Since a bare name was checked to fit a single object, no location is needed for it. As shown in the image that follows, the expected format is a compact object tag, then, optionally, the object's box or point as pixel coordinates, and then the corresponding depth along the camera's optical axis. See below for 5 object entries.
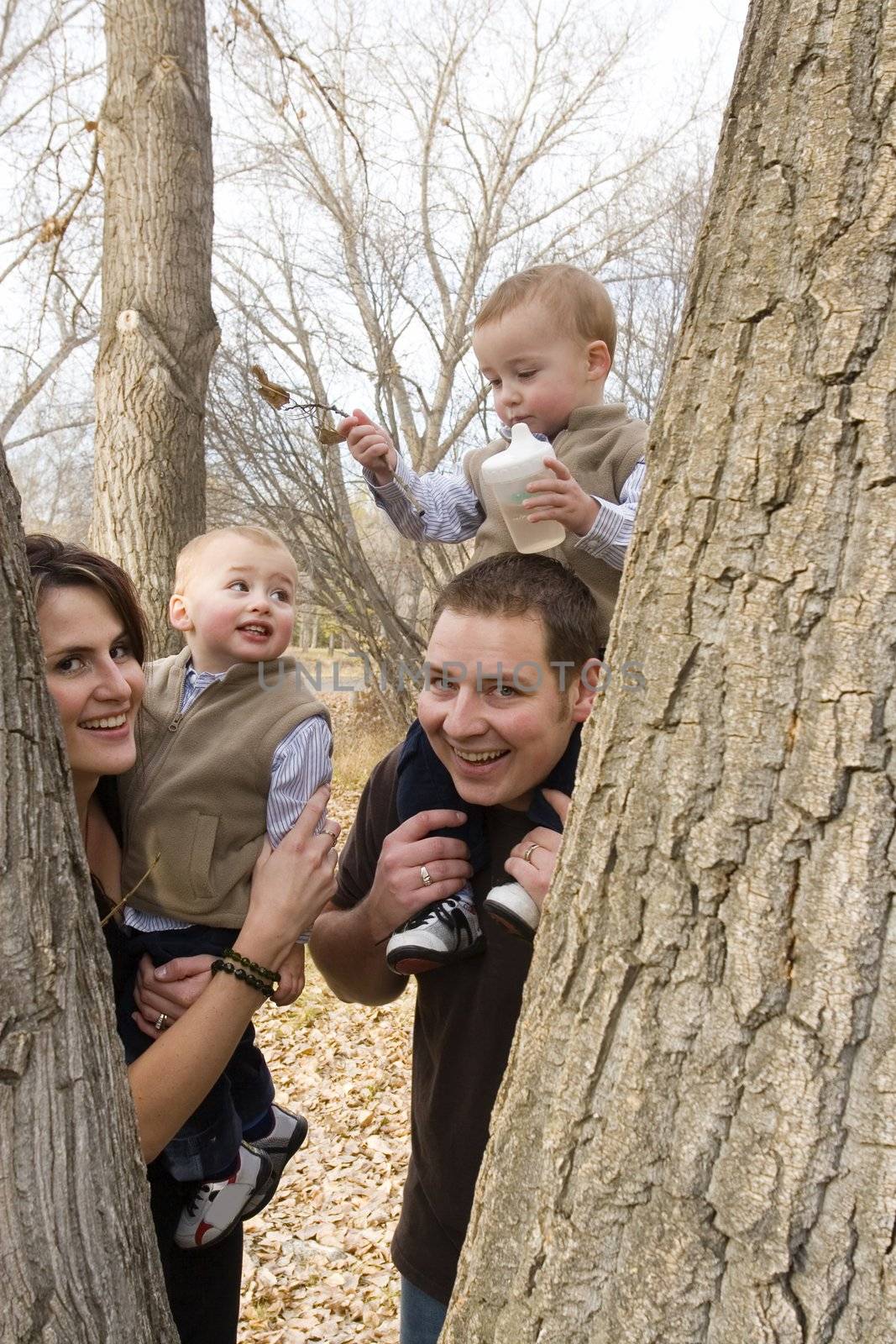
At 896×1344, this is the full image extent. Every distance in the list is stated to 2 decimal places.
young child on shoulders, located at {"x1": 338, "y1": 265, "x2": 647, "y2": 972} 2.47
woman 1.73
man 1.90
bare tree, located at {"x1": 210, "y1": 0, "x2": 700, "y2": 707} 9.70
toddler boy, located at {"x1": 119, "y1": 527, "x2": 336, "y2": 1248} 2.07
